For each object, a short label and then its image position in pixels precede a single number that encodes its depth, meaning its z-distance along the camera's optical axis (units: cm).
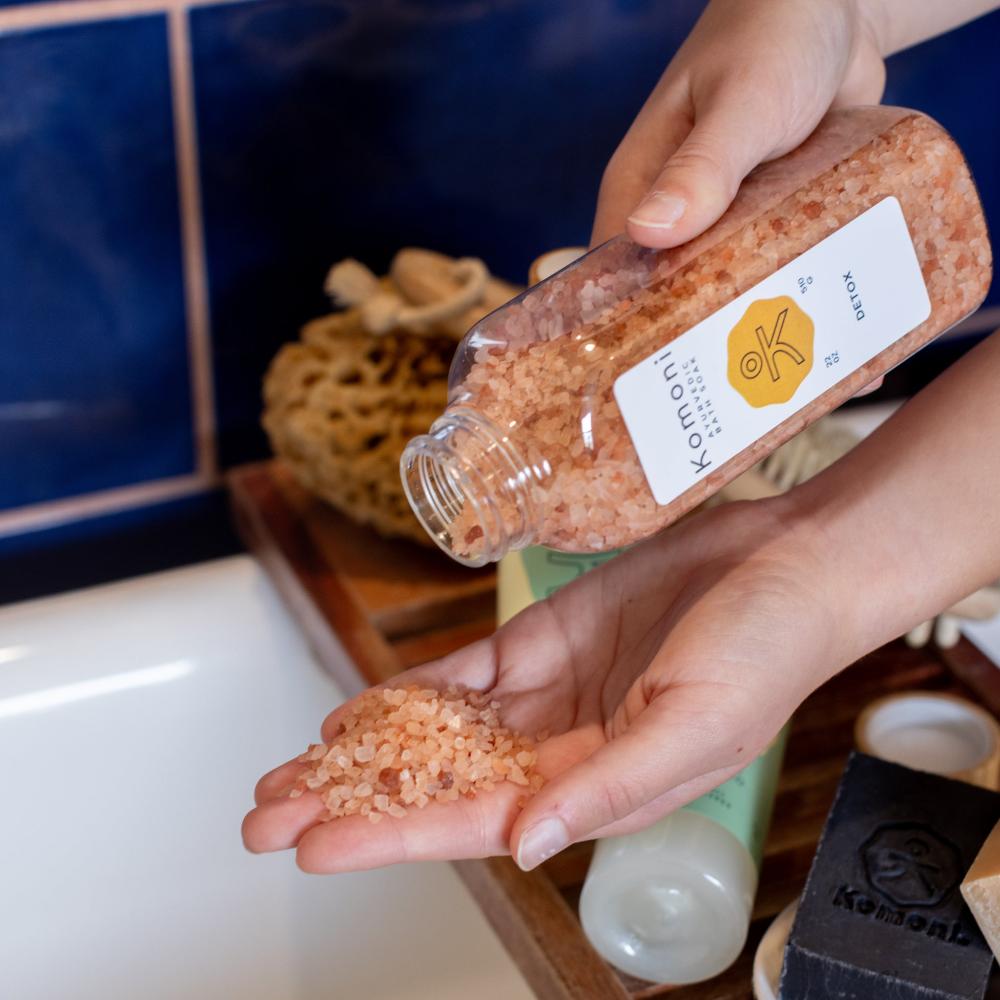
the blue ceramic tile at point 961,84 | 111
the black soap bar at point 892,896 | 58
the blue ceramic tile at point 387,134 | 90
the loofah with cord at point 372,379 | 87
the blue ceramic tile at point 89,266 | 84
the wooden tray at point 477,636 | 68
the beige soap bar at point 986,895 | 58
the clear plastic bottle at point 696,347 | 55
